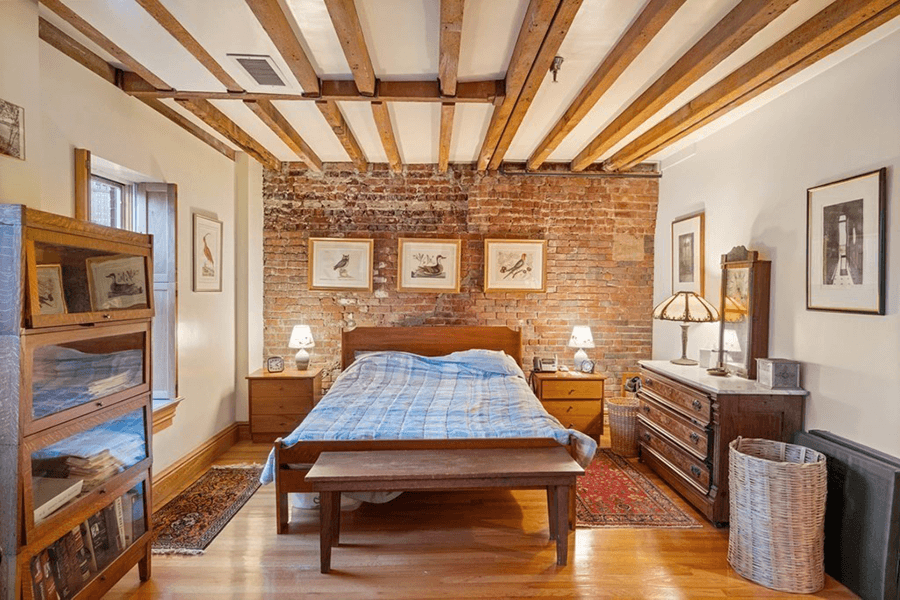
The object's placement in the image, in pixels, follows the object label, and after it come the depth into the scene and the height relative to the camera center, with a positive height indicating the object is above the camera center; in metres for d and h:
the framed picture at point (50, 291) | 1.69 +0.00
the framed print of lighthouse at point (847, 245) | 2.23 +0.28
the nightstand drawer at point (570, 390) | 4.16 -0.85
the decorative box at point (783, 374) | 2.69 -0.44
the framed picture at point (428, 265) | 4.54 +0.28
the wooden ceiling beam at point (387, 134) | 2.95 +1.17
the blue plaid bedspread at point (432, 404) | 2.71 -0.78
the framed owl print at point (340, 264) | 4.51 +0.29
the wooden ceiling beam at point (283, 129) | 2.91 +1.18
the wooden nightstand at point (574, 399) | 4.17 -0.93
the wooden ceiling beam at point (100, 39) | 1.96 +1.18
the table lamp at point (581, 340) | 4.36 -0.42
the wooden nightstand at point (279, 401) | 4.12 -0.97
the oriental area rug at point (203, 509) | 2.59 -1.40
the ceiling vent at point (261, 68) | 2.29 +1.16
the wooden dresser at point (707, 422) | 2.67 -0.76
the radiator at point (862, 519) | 2.00 -1.02
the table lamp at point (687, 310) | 3.37 -0.10
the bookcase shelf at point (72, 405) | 1.55 -0.46
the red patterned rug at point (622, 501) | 2.85 -1.37
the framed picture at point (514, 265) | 4.54 +0.29
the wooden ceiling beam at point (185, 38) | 1.87 +1.14
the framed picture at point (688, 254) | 3.79 +0.36
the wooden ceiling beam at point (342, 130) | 2.90 +1.17
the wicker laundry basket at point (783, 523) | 2.18 -1.08
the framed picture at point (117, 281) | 1.96 +0.04
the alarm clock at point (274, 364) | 4.30 -0.67
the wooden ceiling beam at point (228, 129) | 2.95 +1.19
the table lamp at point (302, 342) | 4.29 -0.46
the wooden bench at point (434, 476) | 2.28 -0.90
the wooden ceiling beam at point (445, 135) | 2.91 +1.16
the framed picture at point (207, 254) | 3.61 +0.30
